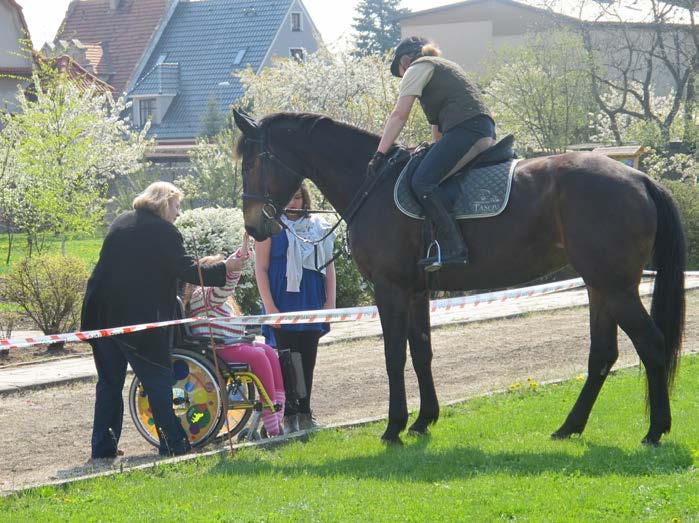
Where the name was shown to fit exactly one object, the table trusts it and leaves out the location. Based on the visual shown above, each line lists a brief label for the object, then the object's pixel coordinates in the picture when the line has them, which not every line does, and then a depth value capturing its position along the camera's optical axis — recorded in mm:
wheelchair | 16156
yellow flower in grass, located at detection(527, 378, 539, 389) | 19156
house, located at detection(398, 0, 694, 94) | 110250
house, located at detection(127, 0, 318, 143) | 108312
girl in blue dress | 17469
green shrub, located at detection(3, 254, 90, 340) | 26906
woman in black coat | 15578
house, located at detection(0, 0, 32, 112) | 76375
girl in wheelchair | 16453
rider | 15055
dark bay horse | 14297
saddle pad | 14992
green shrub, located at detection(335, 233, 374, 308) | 30906
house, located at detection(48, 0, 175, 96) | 114000
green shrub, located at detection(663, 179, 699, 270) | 41250
